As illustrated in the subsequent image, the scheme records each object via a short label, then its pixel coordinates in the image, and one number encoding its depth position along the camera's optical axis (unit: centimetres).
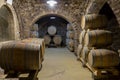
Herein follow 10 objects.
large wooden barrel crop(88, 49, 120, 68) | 247
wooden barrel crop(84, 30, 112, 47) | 276
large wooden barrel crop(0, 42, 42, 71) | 182
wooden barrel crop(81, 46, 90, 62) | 309
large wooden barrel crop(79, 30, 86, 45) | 345
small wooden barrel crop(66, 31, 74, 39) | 581
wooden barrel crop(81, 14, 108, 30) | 307
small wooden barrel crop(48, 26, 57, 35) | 768
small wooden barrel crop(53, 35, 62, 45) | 761
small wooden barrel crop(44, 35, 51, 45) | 757
